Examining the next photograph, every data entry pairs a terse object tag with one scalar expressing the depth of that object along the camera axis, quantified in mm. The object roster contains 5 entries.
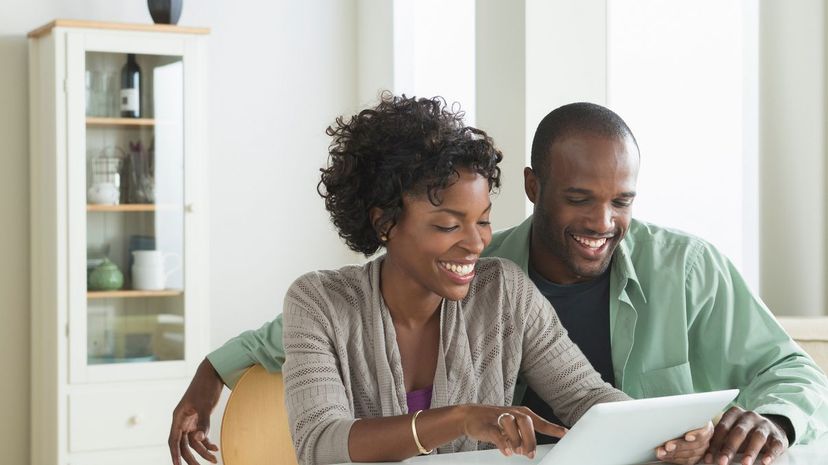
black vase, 3914
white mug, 3926
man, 1891
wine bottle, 3861
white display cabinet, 3736
